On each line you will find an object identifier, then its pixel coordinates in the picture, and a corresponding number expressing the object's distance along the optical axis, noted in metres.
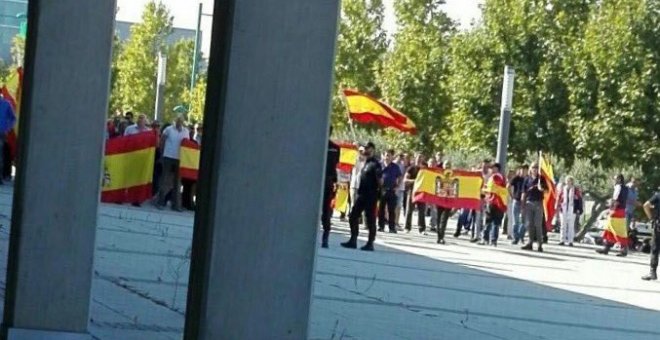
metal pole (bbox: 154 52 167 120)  48.09
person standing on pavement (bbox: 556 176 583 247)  38.56
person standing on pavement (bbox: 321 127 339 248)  23.09
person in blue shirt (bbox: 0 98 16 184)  31.89
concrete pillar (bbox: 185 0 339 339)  7.62
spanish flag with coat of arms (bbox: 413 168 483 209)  34.34
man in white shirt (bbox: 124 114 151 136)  32.56
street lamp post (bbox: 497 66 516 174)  37.44
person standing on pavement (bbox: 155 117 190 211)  31.81
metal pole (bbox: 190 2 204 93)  59.51
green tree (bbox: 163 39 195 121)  95.50
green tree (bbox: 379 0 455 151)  64.25
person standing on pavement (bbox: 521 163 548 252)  31.61
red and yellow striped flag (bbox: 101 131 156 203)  31.52
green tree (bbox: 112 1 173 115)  91.44
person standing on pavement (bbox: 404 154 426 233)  35.72
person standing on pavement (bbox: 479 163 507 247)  32.12
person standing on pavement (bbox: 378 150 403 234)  33.19
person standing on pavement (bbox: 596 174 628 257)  35.22
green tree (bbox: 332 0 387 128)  67.75
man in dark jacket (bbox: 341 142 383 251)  25.08
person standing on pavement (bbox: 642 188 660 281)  25.41
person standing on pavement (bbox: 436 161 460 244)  31.69
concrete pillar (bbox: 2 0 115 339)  10.31
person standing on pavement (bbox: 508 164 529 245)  34.03
